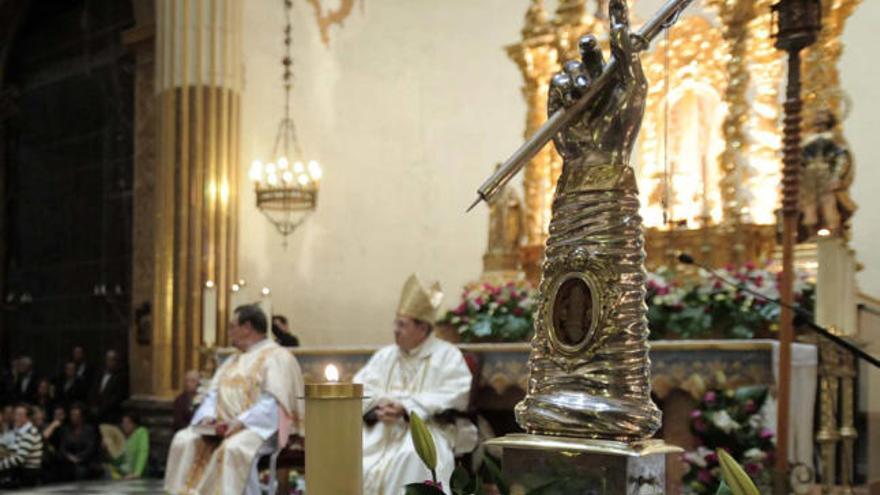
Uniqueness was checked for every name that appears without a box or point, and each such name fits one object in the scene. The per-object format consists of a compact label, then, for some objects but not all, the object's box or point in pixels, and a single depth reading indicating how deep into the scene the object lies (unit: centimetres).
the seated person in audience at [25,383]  1333
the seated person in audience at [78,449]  1073
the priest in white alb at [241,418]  612
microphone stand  215
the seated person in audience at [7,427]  1012
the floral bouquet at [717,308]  713
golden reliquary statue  219
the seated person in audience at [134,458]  1116
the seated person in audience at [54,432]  1074
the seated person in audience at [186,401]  958
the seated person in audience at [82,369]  1307
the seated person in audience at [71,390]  1294
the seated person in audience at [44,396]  1289
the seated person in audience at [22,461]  996
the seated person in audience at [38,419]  1084
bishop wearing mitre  565
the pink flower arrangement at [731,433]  566
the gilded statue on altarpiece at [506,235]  999
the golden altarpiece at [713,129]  841
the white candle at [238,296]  966
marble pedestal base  204
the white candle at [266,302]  829
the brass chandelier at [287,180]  1166
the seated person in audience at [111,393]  1238
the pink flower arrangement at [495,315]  834
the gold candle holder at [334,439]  166
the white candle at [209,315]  1055
